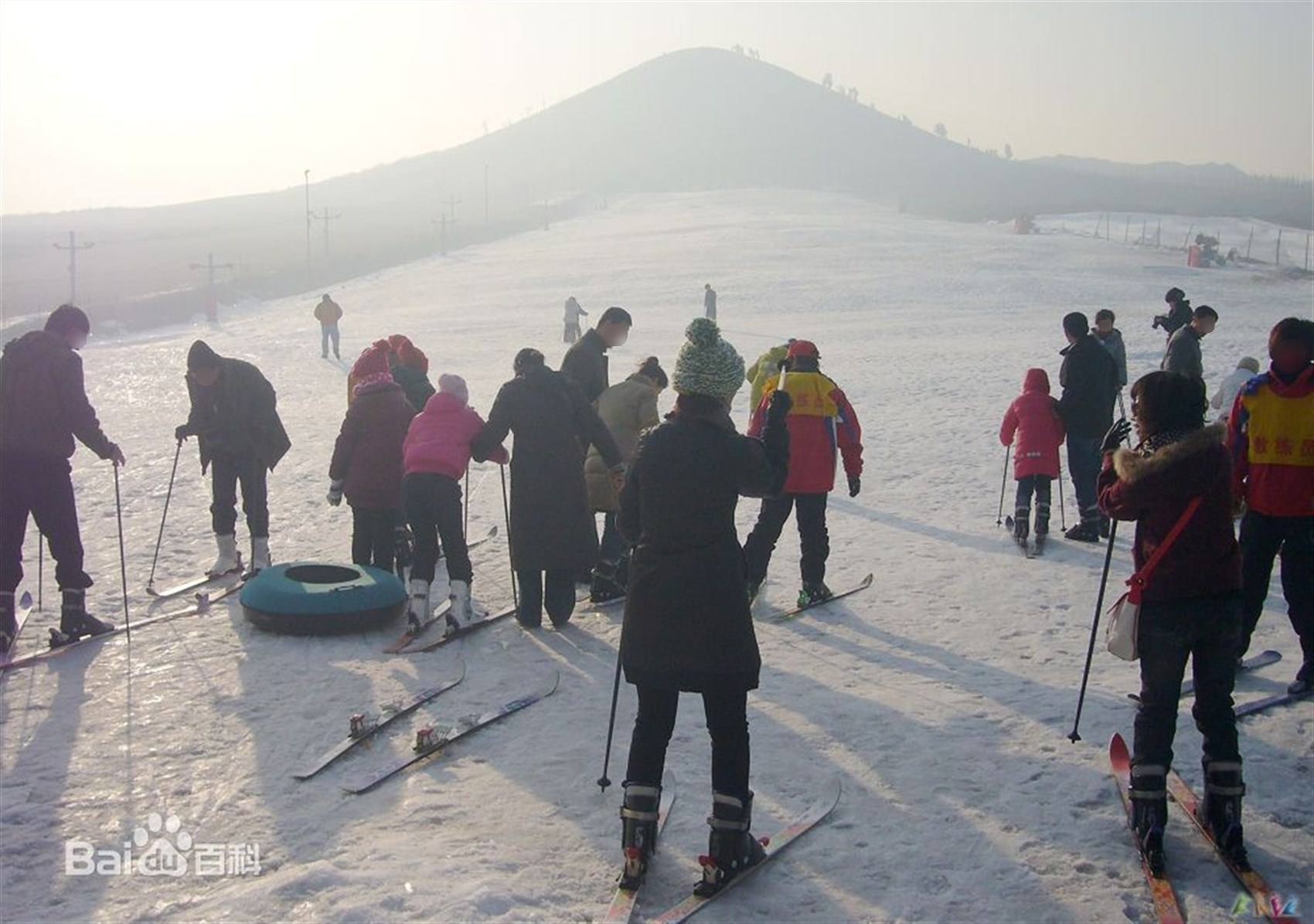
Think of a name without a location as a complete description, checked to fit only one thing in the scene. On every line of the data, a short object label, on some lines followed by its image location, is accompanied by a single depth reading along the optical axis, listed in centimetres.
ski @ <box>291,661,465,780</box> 530
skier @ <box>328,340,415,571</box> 799
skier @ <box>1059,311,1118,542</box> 922
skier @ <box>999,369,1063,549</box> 926
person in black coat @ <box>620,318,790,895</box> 411
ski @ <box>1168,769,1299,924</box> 384
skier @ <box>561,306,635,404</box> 801
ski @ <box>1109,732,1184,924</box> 385
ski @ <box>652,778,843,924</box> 396
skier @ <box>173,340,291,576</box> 873
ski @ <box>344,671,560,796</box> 511
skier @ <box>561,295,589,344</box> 2655
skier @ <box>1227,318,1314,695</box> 531
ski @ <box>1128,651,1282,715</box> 617
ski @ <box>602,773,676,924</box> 394
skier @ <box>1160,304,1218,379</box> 974
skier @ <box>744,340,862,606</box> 752
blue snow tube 738
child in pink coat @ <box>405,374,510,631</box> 742
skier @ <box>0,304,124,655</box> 698
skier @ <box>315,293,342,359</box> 2531
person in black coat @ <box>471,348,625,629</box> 729
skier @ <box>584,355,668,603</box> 796
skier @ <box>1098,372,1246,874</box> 418
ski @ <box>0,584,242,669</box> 688
